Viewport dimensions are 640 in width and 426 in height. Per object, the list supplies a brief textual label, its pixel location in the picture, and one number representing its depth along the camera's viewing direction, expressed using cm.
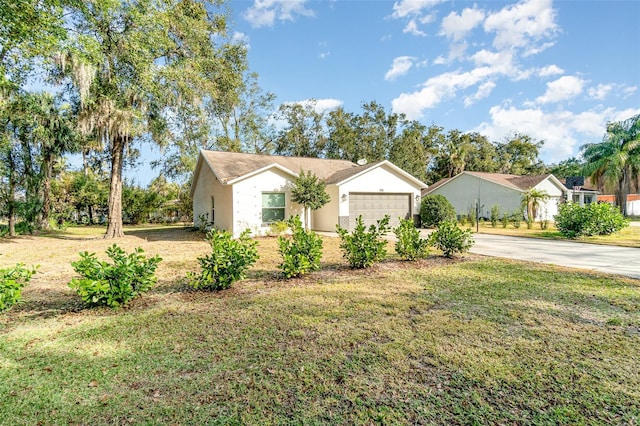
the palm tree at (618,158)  2806
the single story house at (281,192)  1412
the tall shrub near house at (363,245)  723
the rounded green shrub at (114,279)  449
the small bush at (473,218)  2113
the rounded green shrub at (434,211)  1780
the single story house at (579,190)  2814
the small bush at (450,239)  834
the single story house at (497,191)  2403
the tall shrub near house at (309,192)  1440
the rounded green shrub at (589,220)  1324
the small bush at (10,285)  379
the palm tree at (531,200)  2053
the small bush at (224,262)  550
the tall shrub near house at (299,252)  645
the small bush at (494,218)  2051
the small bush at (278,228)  1405
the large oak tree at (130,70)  1230
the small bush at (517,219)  1923
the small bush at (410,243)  803
